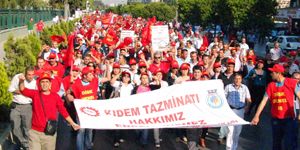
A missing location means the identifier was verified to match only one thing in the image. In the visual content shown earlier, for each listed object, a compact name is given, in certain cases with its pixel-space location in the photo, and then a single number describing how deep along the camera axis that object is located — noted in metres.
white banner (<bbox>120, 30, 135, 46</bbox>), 20.70
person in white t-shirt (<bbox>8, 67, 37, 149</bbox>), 8.44
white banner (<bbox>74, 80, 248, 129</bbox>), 8.35
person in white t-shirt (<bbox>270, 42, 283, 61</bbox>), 17.65
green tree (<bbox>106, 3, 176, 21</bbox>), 88.19
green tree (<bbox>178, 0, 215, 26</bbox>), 50.00
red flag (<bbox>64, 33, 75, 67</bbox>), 11.71
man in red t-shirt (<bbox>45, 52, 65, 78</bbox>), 11.14
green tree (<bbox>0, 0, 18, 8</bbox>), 43.35
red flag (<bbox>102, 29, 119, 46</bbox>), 17.97
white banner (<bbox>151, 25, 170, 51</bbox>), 17.19
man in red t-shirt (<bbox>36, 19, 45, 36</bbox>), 32.91
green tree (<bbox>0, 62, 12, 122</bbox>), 10.55
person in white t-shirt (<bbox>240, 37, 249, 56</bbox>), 15.69
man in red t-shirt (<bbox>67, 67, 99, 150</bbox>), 8.91
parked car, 31.78
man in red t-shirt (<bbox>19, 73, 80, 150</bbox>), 7.53
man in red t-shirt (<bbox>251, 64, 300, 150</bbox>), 8.62
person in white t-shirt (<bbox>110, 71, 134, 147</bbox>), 9.76
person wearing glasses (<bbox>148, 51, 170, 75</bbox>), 11.90
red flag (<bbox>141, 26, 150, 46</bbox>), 17.72
